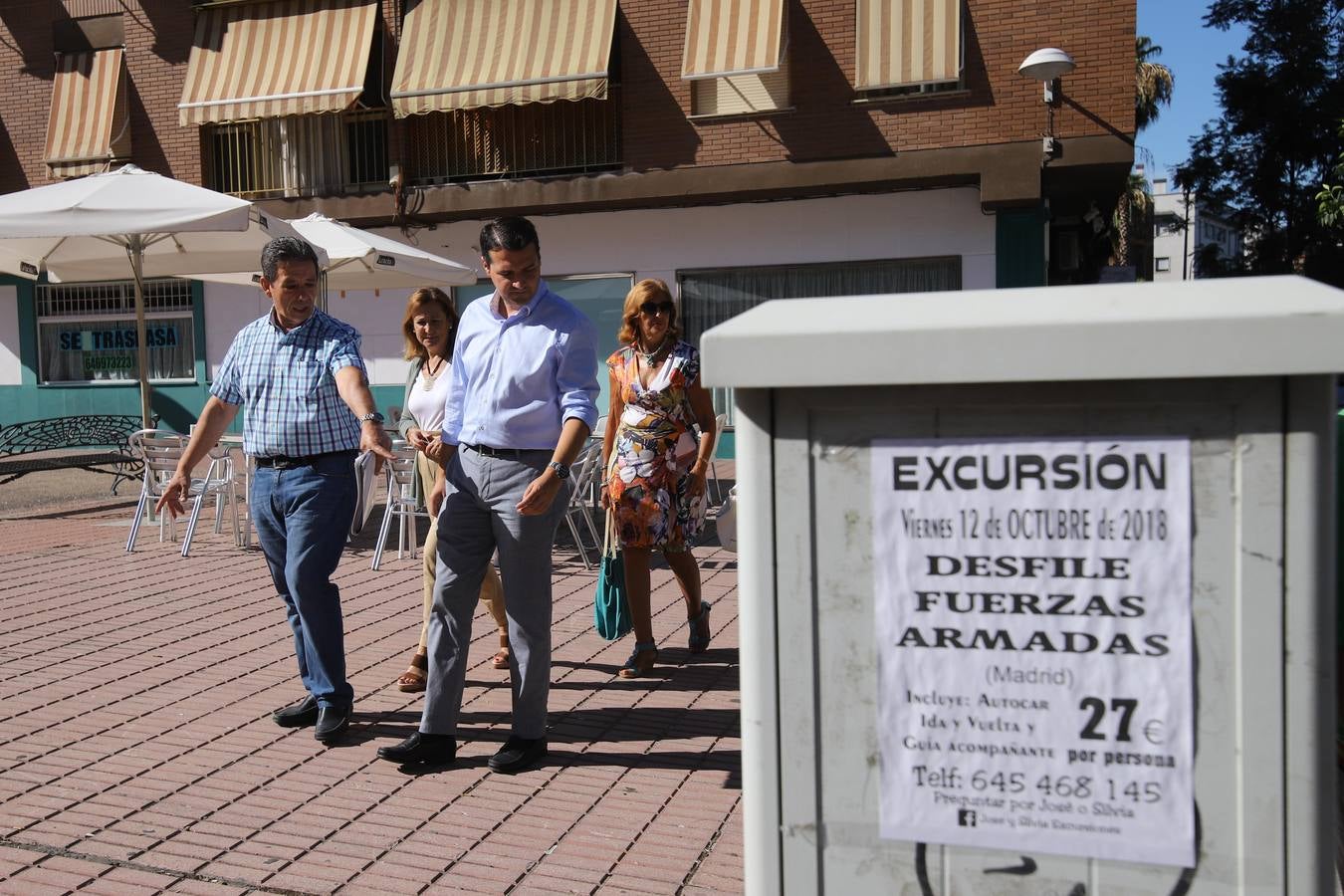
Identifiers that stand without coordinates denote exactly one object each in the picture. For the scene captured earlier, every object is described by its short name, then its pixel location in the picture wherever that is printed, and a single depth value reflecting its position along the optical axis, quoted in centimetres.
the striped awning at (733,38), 1514
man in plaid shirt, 438
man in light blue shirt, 402
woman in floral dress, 529
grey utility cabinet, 147
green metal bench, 1328
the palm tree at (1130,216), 3425
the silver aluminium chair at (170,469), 914
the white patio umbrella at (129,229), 828
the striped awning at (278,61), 1706
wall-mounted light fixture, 1319
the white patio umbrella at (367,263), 1010
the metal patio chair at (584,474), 812
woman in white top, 590
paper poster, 153
